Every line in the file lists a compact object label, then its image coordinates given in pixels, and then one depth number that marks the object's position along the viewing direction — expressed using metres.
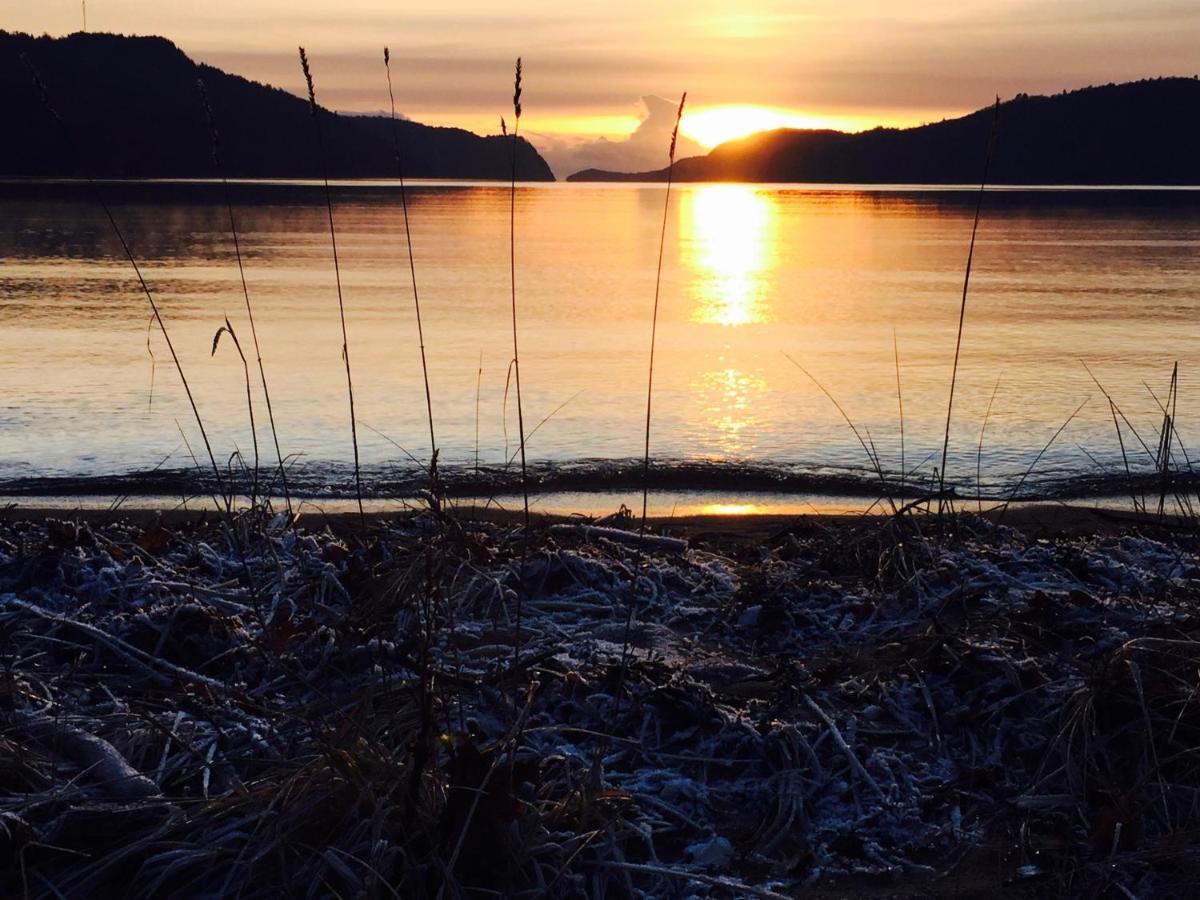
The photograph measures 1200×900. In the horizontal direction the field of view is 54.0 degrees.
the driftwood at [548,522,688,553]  5.34
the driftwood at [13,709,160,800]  3.01
